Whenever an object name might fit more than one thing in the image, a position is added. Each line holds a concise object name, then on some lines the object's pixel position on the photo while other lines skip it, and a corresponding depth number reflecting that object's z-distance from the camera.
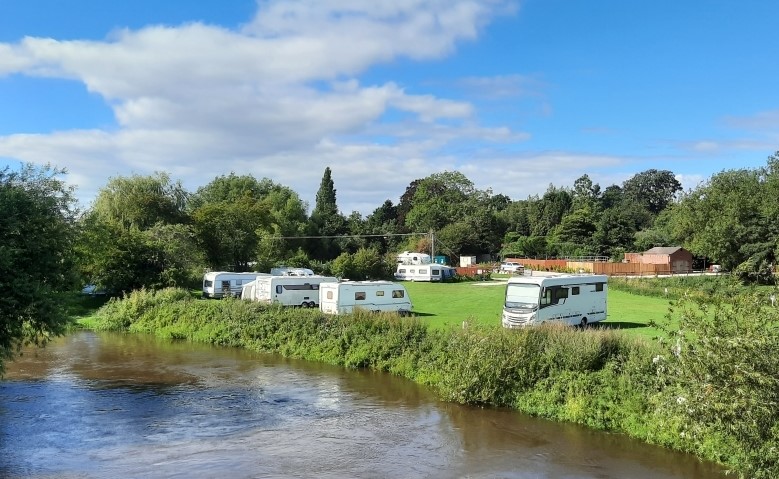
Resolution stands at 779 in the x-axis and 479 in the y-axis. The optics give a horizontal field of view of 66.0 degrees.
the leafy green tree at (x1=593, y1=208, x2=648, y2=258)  93.75
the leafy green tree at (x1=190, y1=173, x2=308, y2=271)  60.31
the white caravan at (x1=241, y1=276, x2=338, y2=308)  37.78
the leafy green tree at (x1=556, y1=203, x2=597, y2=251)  97.00
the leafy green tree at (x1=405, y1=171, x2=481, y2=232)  111.50
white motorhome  26.77
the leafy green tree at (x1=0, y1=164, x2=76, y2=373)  16.83
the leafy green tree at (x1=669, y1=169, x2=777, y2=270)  62.69
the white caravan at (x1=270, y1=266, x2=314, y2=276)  55.58
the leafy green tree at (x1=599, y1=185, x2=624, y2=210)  142.25
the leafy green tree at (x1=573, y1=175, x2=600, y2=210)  134.00
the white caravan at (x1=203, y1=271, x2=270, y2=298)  44.81
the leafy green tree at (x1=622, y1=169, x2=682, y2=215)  155.38
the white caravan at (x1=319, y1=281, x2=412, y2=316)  33.25
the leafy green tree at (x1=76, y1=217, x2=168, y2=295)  42.27
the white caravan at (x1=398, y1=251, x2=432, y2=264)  79.31
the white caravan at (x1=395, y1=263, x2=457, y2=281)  68.62
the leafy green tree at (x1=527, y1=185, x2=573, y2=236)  110.62
